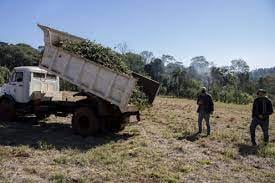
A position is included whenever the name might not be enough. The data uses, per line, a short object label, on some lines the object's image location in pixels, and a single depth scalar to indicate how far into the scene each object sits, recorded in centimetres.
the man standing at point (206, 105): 972
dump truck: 852
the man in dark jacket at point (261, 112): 850
